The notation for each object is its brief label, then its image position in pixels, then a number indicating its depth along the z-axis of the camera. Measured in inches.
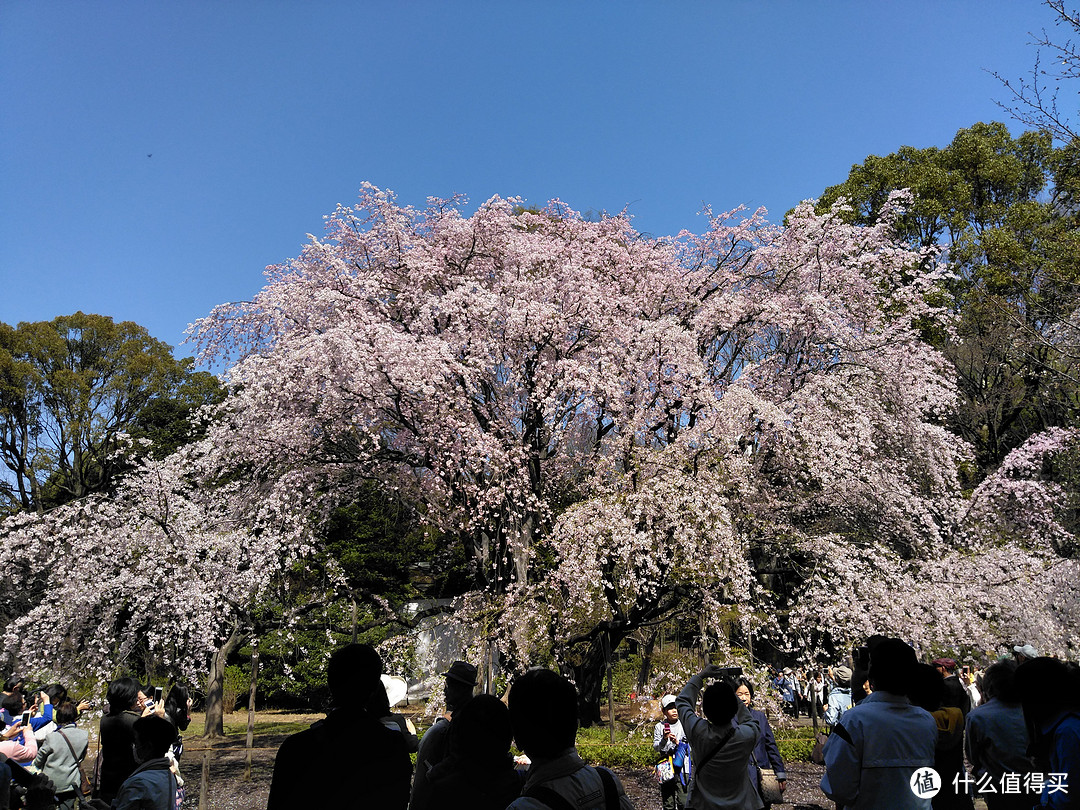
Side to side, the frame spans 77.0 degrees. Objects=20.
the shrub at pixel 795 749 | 449.1
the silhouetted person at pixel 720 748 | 136.2
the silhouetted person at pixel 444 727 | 132.0
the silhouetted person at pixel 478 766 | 96.8
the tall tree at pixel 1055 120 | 288.7
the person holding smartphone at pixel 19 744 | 202.8
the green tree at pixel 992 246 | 686.5
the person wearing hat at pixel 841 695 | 262.4
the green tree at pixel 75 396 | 844.6
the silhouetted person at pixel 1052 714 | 116.0
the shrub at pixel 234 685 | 857.5
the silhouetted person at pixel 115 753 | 133.3
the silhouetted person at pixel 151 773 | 115.8
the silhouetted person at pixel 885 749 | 108.6
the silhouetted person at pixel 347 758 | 89.1
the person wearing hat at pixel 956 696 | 161.8
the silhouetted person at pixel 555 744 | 88.8
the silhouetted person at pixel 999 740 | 146.8
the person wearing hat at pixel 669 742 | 249.4
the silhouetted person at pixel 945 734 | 120.5
